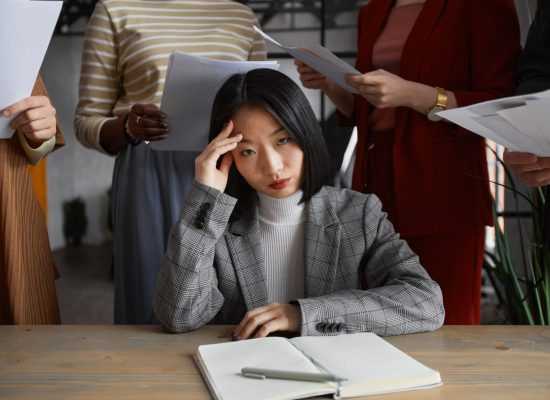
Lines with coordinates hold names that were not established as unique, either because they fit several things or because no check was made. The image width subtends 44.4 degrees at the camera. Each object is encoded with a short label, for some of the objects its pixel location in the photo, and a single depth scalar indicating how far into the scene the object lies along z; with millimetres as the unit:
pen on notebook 914
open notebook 903
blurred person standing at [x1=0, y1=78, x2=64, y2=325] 1467
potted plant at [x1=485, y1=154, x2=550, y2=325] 2051
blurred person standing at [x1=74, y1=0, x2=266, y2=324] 1887
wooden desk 932
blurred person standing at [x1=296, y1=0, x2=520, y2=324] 1629
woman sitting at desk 1283
